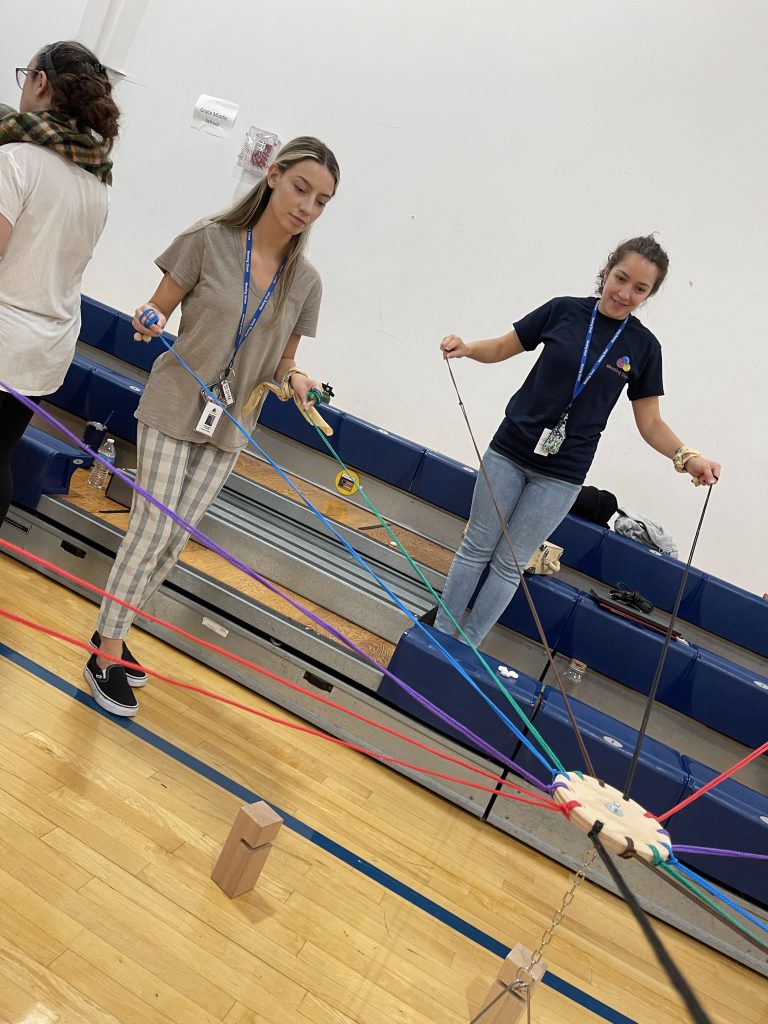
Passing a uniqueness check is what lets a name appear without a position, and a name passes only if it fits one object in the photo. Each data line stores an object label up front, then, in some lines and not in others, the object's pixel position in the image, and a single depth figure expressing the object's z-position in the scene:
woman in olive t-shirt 1.83
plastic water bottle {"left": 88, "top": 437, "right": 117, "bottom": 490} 3.23
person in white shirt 1.64
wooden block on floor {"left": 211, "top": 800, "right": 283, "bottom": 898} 1.57
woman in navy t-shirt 2.27
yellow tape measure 4.06
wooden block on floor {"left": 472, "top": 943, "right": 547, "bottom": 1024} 1.44
